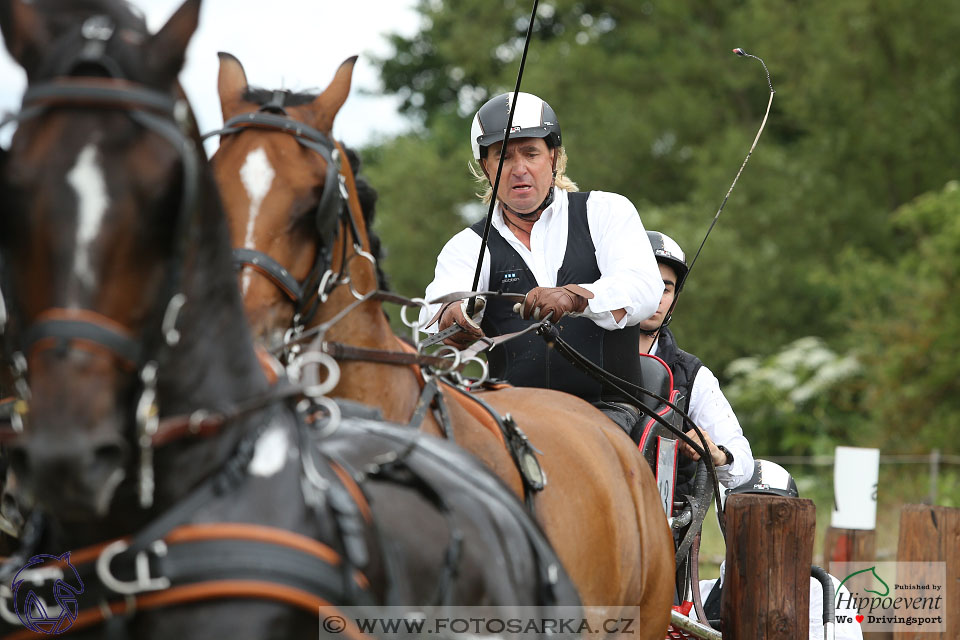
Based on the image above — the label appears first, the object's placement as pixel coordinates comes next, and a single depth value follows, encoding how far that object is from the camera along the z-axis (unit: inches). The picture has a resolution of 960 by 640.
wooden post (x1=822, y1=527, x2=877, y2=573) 677.9
